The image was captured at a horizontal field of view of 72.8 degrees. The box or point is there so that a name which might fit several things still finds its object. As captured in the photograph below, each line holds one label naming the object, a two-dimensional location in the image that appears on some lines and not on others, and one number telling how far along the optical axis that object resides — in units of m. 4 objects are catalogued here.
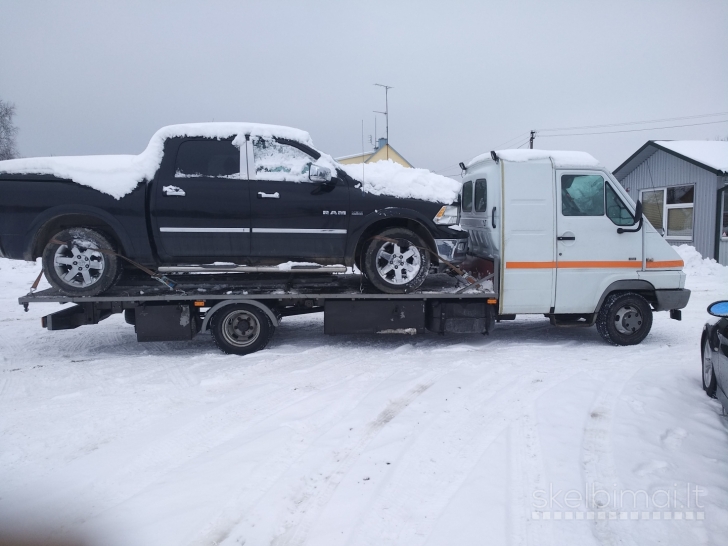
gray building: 14.99
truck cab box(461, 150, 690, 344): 6.29
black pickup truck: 5.82
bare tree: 32.94
